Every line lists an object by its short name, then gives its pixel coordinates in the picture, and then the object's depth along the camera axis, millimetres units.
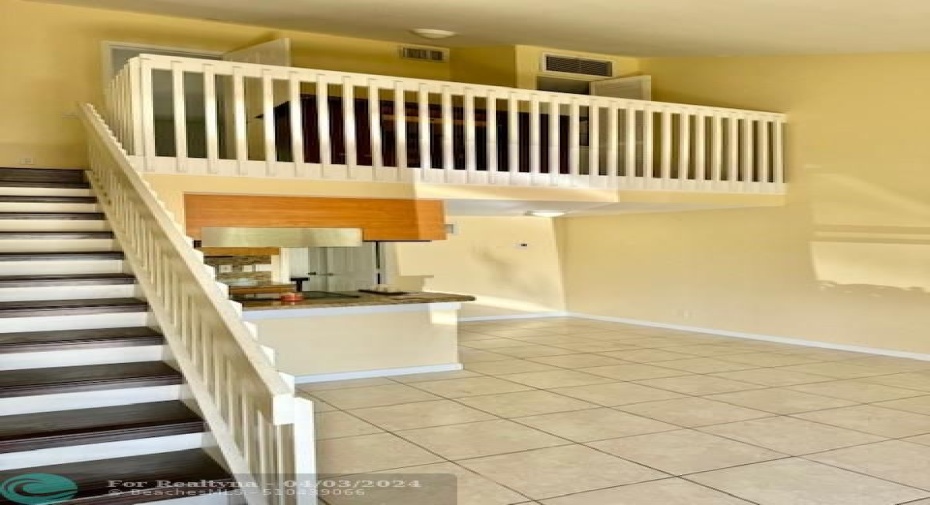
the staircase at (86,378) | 3201
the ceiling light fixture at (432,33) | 8445
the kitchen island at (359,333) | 6488
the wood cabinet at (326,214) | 6164
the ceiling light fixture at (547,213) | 9352
